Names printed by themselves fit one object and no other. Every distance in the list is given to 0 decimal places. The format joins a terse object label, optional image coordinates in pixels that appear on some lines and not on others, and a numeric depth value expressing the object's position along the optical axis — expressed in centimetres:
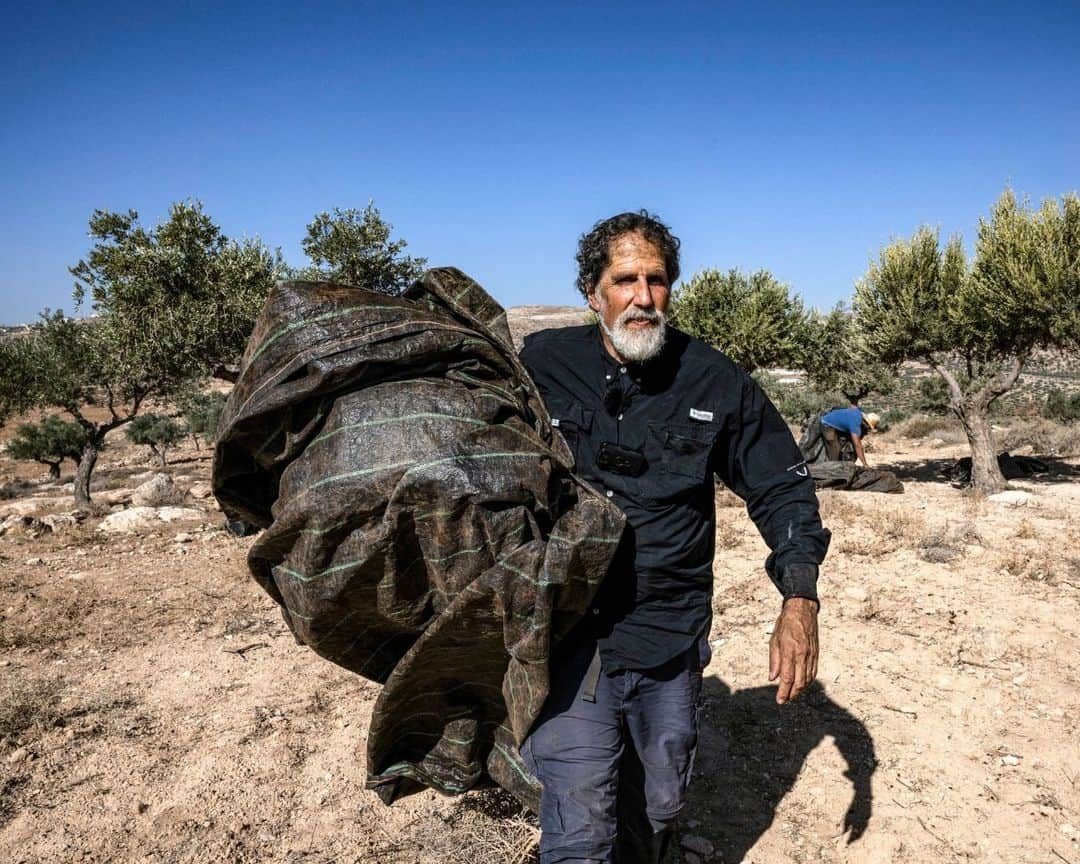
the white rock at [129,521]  1048
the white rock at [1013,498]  1079
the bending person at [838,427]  1386
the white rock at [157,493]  1324
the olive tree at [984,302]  1172
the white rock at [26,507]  1334
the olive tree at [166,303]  1266
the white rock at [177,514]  1129
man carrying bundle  223
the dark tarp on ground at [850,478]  1250
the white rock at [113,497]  1506
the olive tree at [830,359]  1855
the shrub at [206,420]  2786
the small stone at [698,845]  311
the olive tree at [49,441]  2150
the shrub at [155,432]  2457
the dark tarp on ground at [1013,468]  1430
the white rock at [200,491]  1481
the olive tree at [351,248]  1700
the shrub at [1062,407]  2373
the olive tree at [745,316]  1878
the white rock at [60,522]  1075
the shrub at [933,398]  2714
